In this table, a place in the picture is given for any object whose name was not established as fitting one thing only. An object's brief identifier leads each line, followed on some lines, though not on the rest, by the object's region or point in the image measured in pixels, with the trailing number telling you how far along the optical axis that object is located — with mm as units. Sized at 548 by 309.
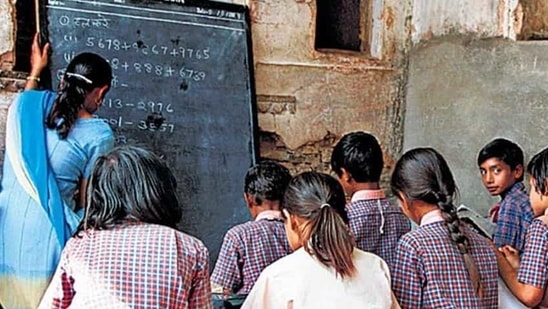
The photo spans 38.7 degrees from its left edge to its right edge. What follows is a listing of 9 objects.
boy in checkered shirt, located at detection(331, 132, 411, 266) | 2822
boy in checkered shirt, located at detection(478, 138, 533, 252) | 3182
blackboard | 3658
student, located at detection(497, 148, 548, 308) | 2485
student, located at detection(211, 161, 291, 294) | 2658
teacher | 2555
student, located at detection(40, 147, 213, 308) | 1892
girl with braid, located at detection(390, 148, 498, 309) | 2289
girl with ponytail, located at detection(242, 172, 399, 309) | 2078
